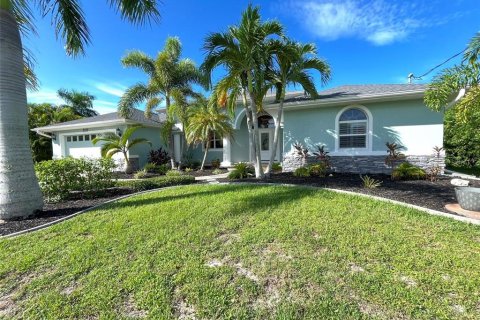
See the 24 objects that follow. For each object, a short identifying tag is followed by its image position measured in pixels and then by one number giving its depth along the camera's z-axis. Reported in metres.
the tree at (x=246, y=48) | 7.41
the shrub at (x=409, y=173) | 8.38
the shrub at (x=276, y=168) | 11.72
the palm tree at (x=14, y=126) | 5.00
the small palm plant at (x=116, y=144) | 11.75
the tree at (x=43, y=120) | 19.86
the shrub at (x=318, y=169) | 9.46
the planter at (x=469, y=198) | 4.96
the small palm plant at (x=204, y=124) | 11.57
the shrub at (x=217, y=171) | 12.22
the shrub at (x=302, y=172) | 9.41
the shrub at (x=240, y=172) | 9.72
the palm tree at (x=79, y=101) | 29.72
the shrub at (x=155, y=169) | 12.81
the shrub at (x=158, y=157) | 14.65
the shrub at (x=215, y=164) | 14.05
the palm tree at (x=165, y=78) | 12.34
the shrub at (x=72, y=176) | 6.62
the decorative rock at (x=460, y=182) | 6.63
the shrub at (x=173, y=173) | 11.20
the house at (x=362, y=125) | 9.34
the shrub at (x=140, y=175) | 11.37
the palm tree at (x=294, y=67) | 7.91
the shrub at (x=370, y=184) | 7.23
